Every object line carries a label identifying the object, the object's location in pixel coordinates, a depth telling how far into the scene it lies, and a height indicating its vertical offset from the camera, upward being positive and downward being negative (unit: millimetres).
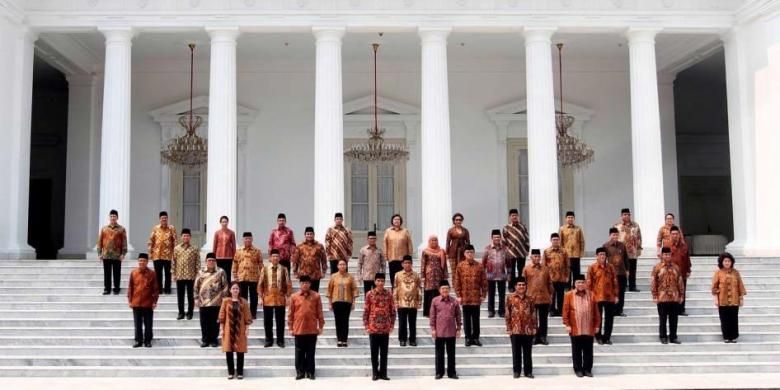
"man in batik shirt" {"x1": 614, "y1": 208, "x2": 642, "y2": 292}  13828 -31
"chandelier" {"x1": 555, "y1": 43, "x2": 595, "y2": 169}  19828 +2183
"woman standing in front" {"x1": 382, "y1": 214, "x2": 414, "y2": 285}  13125 -143
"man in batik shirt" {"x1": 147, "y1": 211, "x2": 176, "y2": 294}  13422 -59
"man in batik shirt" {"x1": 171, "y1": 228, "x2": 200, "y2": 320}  12477 -408
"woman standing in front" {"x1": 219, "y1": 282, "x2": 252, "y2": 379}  10258 -1083
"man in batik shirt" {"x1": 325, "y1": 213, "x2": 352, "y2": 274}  13641 -69
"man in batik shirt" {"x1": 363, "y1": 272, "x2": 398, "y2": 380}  10359 -1091
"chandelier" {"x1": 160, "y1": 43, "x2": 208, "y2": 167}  19203 +2190
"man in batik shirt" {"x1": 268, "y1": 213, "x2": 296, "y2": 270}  13297 -37
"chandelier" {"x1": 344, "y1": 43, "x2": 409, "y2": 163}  19000 +2068
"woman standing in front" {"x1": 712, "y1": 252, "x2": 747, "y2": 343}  11859 -921
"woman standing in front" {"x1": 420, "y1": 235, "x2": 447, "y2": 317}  12125 -479
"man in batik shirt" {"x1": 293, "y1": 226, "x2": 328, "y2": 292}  12656 -350
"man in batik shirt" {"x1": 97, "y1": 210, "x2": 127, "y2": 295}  13664 -103
